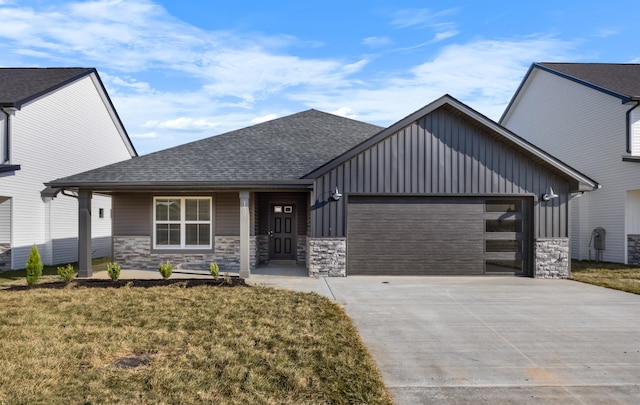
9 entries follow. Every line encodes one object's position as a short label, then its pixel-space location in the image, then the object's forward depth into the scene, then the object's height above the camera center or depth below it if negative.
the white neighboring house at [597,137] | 14.86 +3.08
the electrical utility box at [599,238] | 15.72 -1.05
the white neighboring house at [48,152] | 13.40 +2.22
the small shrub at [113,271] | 9.82 -1.48
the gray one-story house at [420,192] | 11.44 +0.54
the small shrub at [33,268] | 9.58 -1.37
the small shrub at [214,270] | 10.17 -1.49
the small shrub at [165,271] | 10.05 -1.49
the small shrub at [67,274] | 9.68 -1.51
